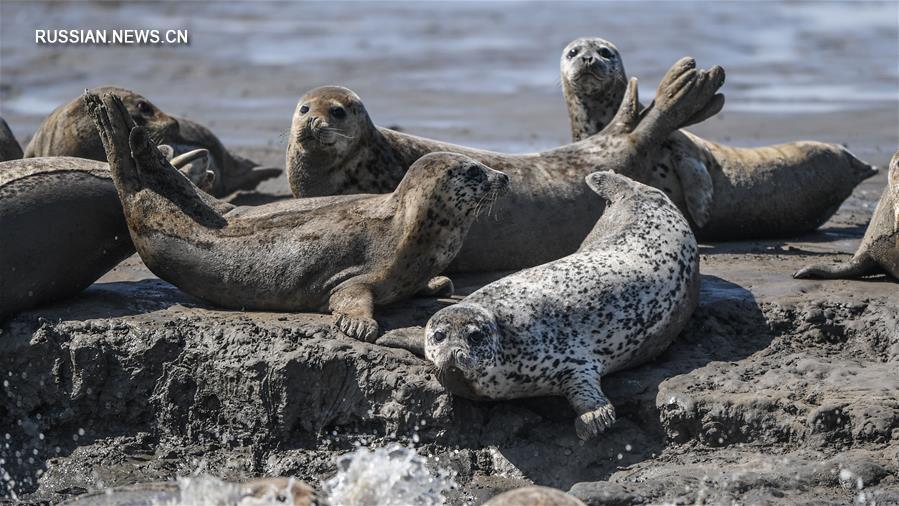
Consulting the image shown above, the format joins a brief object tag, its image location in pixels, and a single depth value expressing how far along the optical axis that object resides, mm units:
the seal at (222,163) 20812
